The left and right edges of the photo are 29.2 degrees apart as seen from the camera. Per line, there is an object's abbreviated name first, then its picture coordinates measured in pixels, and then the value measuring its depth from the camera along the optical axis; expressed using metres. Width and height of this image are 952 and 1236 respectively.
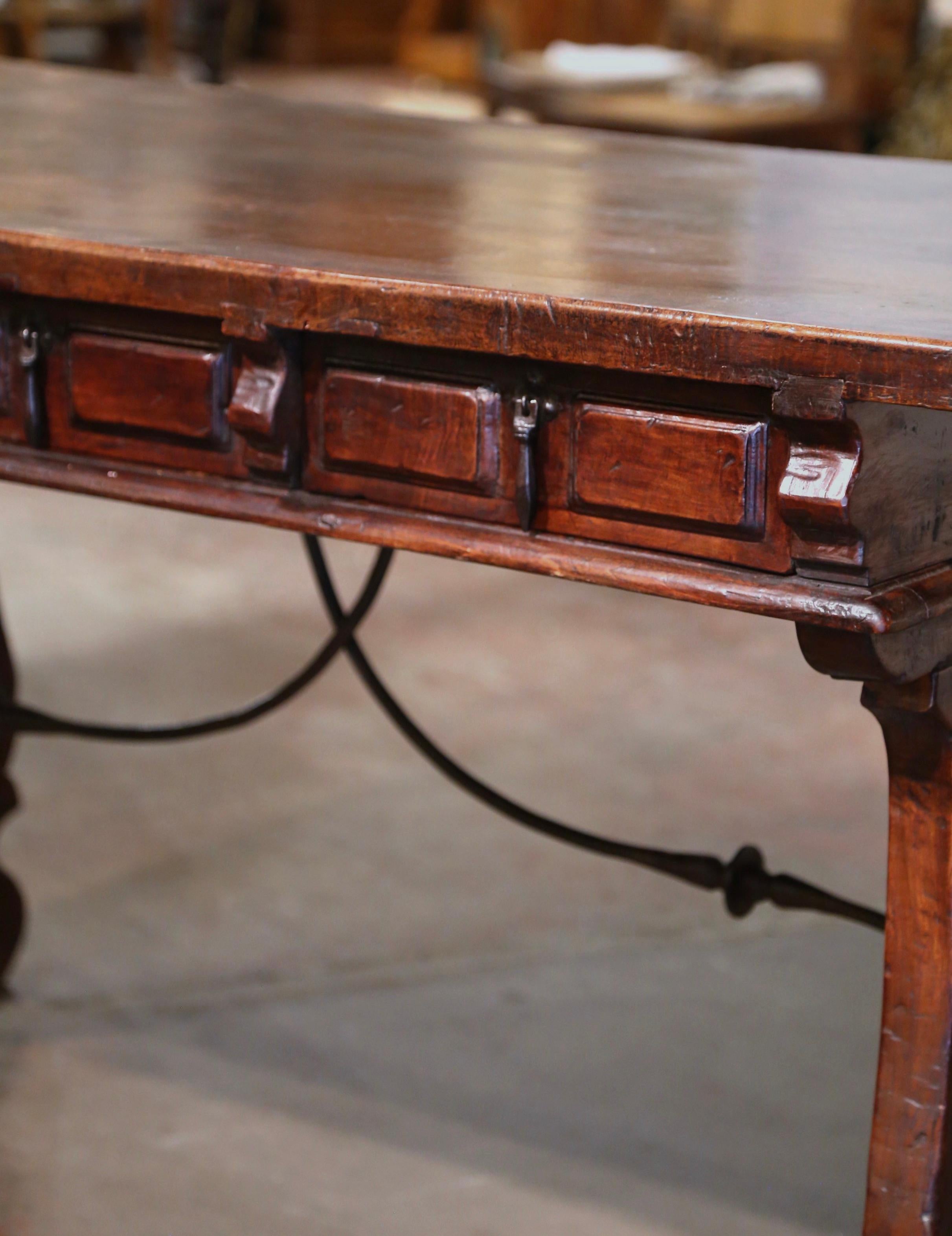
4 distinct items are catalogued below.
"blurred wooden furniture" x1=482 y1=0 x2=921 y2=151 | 4.44
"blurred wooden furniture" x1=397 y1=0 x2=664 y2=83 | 6.46
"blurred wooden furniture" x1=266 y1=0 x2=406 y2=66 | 10.39
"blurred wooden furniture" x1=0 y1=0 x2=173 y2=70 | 6.73
